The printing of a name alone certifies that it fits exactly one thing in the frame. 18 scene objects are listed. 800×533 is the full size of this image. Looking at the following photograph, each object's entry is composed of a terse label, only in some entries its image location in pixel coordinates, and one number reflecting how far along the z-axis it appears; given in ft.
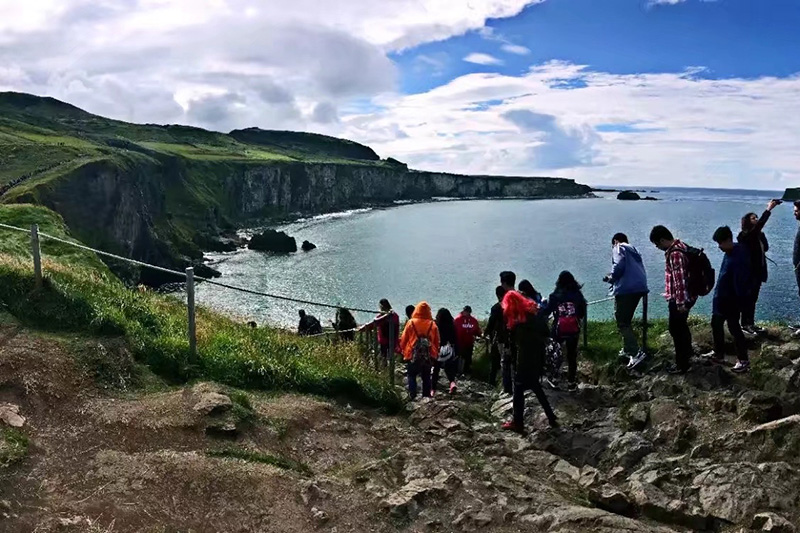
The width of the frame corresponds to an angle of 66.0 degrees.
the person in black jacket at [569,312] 37.42
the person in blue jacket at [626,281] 36.91
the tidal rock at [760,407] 26.68
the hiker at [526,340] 29.91
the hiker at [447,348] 42.11
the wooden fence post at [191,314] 31.78
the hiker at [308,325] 83.46
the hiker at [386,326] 40.88
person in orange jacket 37.99
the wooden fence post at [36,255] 33.76
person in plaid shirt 33.65
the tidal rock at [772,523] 19.24
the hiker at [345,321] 62.85
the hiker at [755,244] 34.96
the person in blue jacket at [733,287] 32.81
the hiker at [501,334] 37.91
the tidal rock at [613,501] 21.90
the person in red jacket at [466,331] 49.24
